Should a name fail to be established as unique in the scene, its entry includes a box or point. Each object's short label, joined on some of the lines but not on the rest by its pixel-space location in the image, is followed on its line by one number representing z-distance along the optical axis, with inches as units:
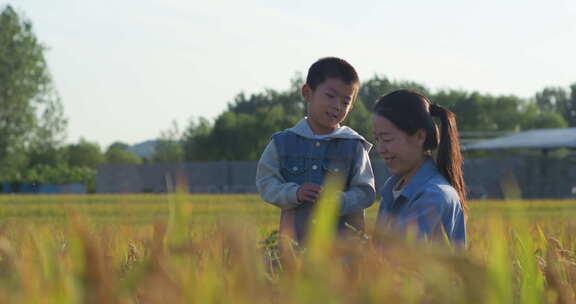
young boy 135.9
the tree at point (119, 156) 3193.9
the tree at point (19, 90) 1486.2
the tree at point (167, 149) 2786.9
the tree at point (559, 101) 3248.0
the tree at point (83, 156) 3061.0
